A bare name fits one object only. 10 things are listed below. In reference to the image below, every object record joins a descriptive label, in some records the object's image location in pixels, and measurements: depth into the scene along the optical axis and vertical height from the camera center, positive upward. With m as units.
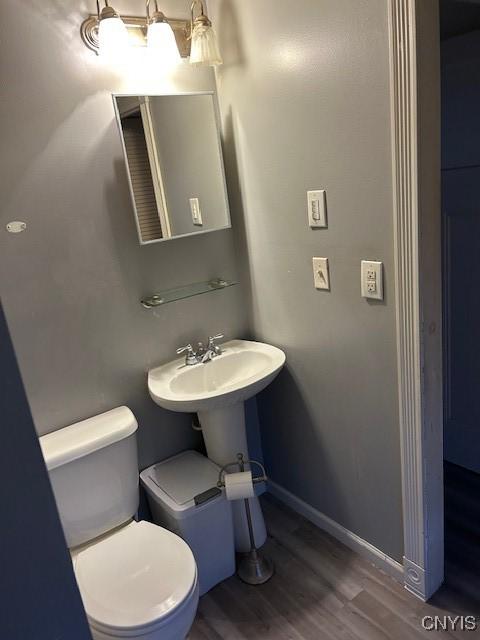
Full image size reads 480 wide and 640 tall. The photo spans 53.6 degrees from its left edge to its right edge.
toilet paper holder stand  1.85 -1.42
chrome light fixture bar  1.55 +0.61
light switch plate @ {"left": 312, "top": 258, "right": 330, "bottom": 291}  1.68 -0.31
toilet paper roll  1.70 -1.01
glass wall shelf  1.88 -0.36
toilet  1.33 -1.08
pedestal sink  1.75 -0.71
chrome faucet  1.95 -0.61
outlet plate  1.49 -0.31
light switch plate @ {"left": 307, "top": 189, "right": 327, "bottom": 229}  1.60 -0.08
